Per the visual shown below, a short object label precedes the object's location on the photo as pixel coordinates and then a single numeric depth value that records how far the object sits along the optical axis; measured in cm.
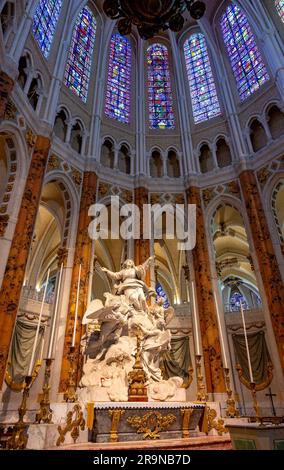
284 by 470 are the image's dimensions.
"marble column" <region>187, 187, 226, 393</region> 1014
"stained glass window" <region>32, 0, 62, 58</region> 1272
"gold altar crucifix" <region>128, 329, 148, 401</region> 586
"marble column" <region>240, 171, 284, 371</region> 1016
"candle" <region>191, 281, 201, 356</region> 938
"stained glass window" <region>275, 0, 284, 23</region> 1505
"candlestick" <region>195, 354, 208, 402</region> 666
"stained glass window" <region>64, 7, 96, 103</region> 1519
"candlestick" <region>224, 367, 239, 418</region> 696
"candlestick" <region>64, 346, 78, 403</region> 614
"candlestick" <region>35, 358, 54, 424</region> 552
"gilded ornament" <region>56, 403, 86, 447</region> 493
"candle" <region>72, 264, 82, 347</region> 1007
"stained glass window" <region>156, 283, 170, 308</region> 2113
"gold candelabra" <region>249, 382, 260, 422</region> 617
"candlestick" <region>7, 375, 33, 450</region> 434
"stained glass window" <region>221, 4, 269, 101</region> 1516
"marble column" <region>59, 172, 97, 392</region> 955
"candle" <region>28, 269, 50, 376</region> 508
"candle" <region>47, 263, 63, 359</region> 893
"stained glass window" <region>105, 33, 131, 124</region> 1669
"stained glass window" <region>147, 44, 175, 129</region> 1720
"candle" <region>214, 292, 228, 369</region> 1121
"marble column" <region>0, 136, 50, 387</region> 794
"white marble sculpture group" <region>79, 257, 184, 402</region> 646
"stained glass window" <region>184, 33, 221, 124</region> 1673
